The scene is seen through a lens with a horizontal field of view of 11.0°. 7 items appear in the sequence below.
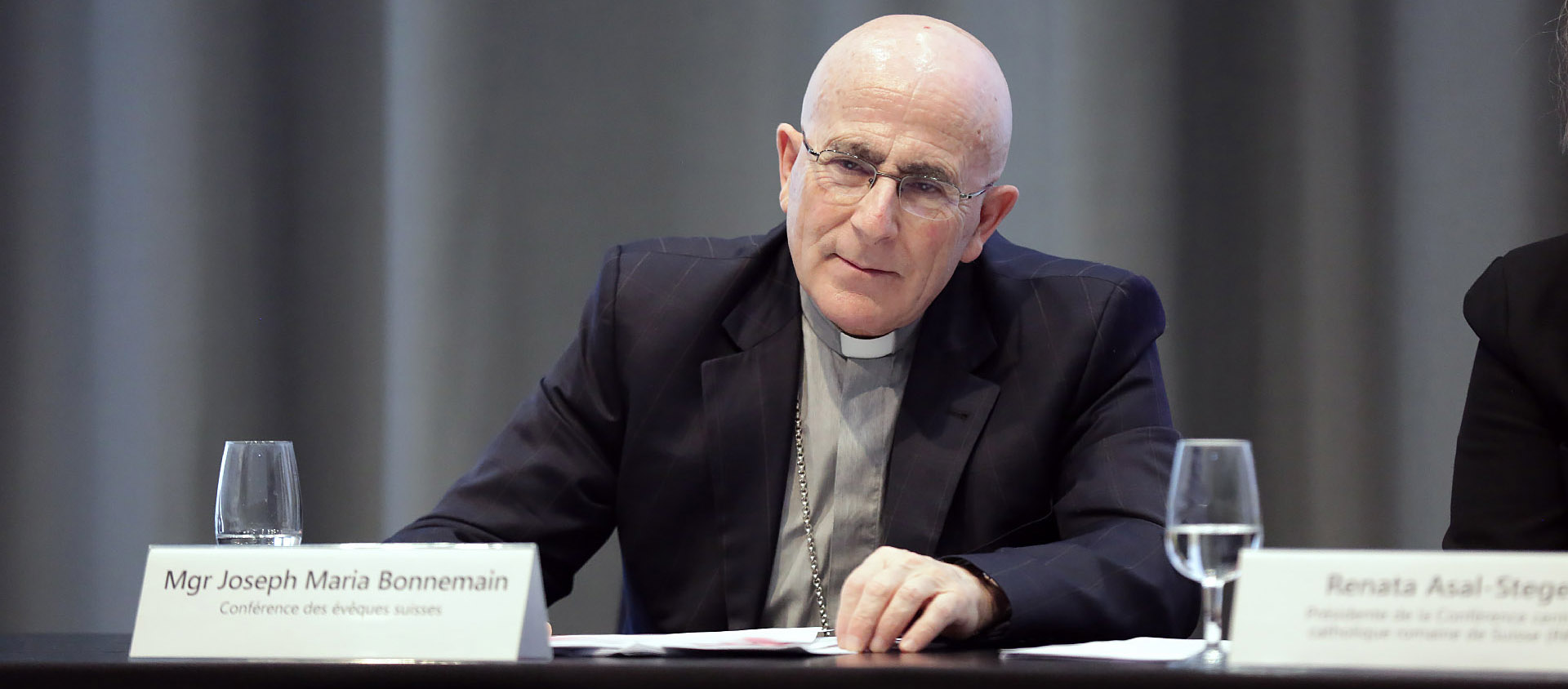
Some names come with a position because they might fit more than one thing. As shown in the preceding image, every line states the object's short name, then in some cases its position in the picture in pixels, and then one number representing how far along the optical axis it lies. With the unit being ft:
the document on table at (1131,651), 19.56
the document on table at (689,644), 19.64
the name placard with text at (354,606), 19.52
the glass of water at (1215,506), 19.54
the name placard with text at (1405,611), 19.24
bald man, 20.97
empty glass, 20.39
